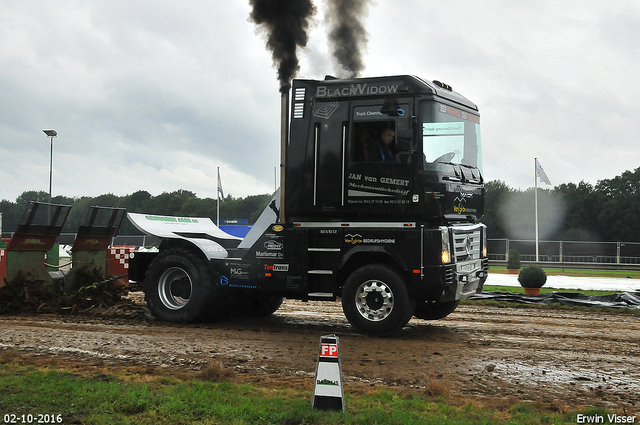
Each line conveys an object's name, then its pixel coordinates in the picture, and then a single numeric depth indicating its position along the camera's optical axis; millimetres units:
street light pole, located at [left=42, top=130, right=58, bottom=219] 39094
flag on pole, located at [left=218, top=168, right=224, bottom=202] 39231
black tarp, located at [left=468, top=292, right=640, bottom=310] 14016
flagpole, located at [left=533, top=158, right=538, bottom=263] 33856
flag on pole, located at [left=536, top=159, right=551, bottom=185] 32438
